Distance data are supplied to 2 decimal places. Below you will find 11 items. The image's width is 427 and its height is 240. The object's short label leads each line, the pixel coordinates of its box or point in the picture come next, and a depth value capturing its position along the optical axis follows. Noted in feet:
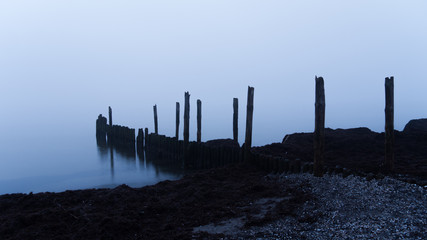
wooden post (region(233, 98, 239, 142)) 61.25
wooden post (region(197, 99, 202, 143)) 61.20
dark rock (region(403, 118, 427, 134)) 70.02
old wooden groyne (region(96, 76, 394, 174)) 32.58
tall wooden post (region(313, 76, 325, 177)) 32.12
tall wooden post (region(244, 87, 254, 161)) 42.50
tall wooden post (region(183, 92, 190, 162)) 59.36
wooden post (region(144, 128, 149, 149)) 78.18
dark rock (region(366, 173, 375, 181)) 27.81
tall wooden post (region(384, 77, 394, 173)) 32.81
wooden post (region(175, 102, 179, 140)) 71.02
